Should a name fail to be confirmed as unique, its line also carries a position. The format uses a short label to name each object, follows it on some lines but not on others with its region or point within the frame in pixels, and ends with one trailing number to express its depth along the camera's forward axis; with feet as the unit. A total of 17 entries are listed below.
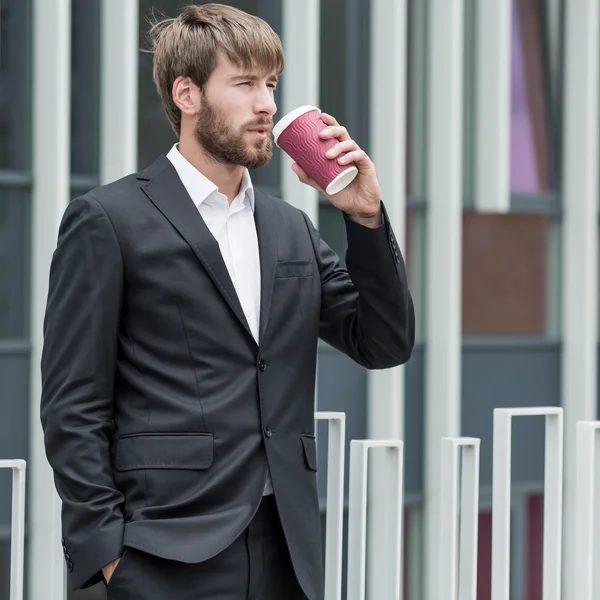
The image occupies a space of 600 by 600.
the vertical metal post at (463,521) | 16.33
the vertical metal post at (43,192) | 51.70
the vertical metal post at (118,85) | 53.47
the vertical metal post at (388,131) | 60.75
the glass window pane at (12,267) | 53.11
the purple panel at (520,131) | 68.54
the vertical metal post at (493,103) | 63.57
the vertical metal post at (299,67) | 58.49
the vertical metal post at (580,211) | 67.31
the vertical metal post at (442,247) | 62.80
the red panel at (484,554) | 63.57
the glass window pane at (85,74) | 54.95
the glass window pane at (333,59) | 61.62
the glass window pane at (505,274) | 67.10
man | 12.96
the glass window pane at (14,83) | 53.01
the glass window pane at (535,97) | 68.64
